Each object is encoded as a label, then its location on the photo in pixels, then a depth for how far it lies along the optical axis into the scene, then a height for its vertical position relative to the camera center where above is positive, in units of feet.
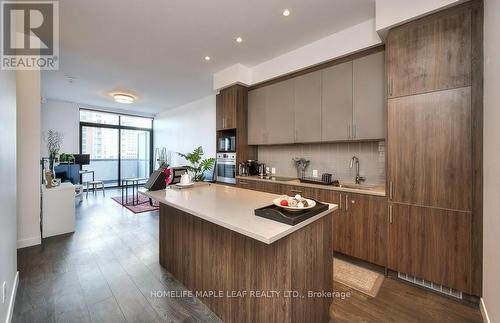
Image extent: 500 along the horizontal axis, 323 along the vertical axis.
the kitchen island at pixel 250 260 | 3.95 -2.30
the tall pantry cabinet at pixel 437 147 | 5.77 +0.40
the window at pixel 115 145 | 22.77 +1.69
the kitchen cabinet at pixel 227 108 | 12.68 +3.32
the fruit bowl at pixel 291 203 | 4.33 -0.97
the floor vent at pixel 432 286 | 6.10 -3.90
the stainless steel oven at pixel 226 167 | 13.08 -0.52
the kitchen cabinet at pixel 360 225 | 7.28 -2.44
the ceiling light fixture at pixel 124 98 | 15.82 +4.82
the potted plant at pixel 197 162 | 7.87 -0.10
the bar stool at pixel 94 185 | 20.14 -2.78
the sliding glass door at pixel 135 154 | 25.25 +0.70
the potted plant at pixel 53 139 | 19.69 +1.89
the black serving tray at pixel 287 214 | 3.92 -1.10
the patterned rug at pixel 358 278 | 6.52 -4.04
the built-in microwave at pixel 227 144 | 13.07 +1.03
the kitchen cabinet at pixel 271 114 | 11.12 +2.62
